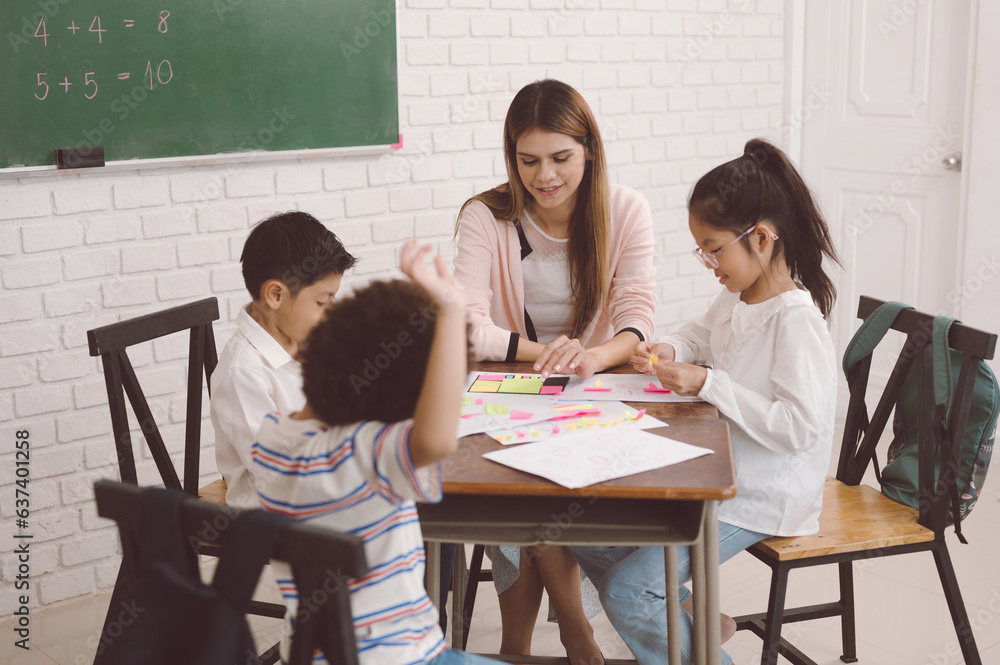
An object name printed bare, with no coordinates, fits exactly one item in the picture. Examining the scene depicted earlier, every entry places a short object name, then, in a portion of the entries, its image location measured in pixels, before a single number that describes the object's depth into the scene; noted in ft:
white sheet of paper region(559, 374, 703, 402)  6.04
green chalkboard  7.63
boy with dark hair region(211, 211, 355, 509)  5.54
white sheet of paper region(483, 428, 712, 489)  4.72
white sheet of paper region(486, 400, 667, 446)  5.29
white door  11.63
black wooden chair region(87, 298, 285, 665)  6.03
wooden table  4.59
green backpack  5.90
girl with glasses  5.59
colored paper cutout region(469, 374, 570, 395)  6.23
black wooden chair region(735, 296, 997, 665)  5.77
